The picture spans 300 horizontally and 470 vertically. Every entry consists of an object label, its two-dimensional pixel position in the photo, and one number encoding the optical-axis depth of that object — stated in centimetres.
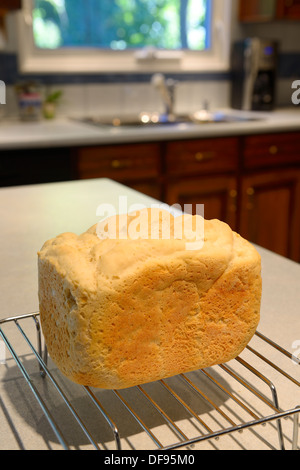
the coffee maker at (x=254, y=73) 303
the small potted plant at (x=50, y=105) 284
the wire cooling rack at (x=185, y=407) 54
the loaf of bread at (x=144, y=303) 54
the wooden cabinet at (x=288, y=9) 295
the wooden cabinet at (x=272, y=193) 270
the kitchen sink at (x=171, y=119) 282
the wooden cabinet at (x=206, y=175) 249
